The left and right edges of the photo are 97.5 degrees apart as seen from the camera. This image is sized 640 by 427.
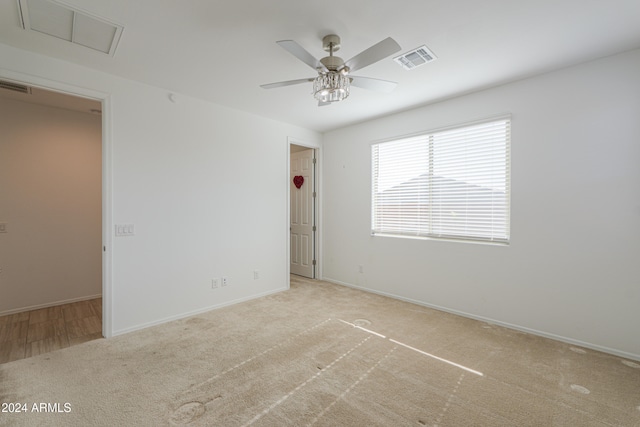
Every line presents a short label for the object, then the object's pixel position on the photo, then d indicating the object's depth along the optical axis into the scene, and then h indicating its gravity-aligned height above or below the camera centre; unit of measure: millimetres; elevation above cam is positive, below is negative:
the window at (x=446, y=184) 3342 +397
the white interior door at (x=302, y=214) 5457 -38
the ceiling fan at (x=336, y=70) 1959 +1123
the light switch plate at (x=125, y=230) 3041 -209
